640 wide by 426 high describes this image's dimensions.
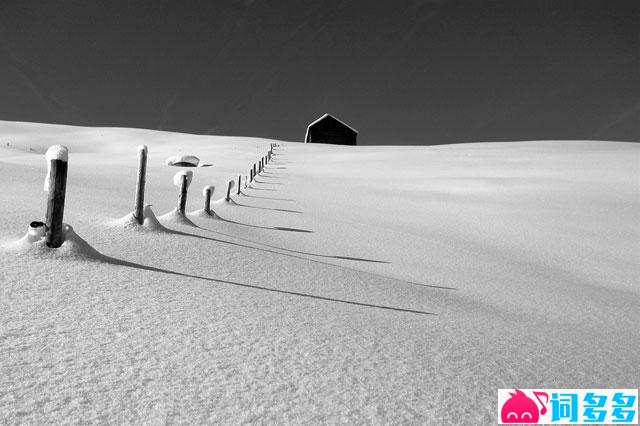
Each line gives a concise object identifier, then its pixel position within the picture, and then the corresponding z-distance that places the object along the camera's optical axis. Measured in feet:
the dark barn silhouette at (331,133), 173.68
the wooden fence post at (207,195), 28.40
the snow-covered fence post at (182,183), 24.72
